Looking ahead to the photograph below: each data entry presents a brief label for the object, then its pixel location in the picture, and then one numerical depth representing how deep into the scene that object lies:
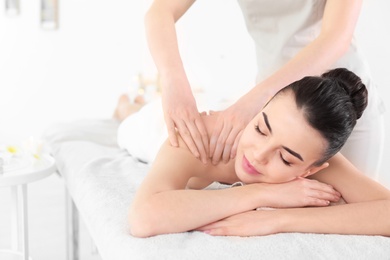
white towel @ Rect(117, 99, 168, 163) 2.02
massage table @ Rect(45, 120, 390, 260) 1.04
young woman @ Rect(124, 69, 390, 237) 1.15
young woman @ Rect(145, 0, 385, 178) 1.39
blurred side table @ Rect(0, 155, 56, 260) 1.83
